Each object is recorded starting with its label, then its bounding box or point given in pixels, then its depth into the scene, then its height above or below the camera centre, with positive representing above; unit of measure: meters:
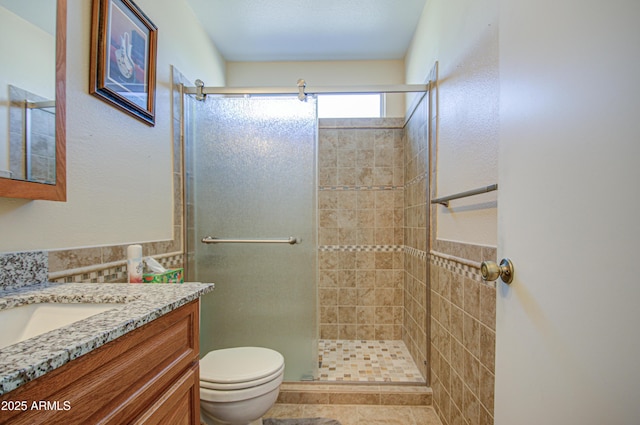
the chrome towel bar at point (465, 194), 0.98 +0.08
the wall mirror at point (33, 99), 0.76 +0.33
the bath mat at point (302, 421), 1.53 -1.16
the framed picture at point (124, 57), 1.10 +0.68
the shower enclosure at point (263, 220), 1.75 -0.05
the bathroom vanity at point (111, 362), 0.40 -0.28
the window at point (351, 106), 2.62 +1.04
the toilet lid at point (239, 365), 1.20 -0.72
